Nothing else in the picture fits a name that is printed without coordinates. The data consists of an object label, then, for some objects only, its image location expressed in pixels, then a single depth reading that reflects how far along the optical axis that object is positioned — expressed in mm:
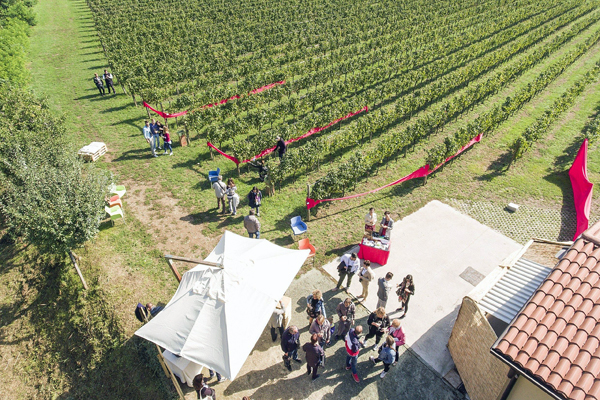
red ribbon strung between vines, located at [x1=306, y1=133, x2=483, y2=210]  14117
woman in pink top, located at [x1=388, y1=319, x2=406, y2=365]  8312
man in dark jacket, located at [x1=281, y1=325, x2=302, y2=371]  7992
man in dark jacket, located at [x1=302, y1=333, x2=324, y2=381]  7879
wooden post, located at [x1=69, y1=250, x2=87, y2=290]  11205
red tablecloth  11609
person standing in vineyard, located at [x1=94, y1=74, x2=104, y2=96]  24073
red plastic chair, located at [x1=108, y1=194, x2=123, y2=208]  13767
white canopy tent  7355
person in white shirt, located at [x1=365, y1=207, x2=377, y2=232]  12101
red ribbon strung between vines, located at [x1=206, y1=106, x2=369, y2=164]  16844
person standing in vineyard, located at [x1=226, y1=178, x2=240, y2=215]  13342
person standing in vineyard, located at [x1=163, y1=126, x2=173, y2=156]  17578
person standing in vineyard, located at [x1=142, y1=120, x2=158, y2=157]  17594
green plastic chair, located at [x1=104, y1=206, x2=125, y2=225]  13353
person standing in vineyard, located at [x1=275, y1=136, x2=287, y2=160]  16466
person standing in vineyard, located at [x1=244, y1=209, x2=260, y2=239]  11773
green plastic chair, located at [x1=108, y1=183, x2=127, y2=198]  14279
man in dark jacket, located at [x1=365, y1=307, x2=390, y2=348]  8488
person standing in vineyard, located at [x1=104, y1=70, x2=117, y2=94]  24103
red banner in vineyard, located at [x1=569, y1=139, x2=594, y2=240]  13502
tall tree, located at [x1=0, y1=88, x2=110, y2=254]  9906
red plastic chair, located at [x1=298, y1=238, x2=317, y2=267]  11812
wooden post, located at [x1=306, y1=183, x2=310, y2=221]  13564
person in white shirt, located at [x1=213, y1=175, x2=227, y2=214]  13488
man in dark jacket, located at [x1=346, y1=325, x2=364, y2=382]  8016
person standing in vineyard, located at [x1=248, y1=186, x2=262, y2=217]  13261
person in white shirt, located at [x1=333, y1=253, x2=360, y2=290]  10227
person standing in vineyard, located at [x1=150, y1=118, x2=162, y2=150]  17719
